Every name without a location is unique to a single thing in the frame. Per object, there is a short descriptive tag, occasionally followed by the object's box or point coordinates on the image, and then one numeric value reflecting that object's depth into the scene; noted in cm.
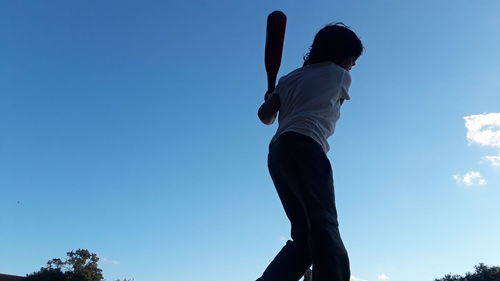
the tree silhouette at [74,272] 4753
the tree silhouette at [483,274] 6394
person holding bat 216
